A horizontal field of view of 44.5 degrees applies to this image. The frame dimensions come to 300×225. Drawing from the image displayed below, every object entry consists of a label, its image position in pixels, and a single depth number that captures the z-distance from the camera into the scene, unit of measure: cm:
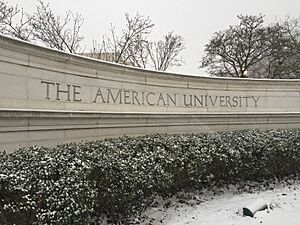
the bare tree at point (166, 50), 2644
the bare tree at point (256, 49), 2525
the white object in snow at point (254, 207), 621
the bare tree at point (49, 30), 2012
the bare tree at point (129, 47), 2243
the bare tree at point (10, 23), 1811
